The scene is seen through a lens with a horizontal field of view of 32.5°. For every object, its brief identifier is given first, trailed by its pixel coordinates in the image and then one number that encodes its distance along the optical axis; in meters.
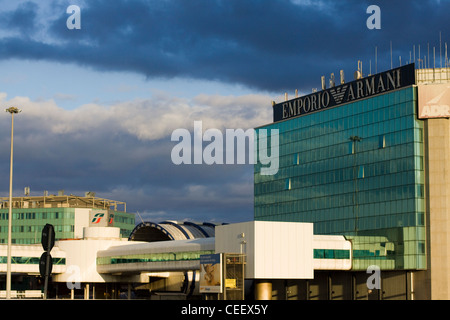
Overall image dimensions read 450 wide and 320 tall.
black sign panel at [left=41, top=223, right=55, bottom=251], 61.22
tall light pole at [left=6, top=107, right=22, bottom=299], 71.98
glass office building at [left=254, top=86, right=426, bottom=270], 101.25
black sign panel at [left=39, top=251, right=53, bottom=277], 60.41
